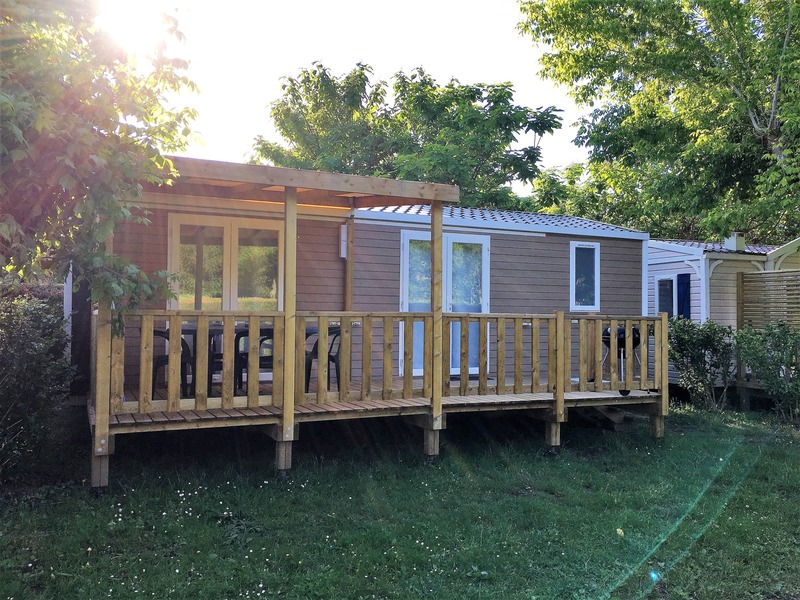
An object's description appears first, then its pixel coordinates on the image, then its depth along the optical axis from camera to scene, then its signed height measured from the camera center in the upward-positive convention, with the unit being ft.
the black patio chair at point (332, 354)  19.10 -1.64
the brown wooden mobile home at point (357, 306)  16.47 +0.02
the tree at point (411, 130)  52.60 +16.26
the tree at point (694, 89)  33.47 +12.93
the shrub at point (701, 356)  31.24 -2.29
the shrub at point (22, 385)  16.35 -2.17
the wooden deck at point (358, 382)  15.81 -2.38
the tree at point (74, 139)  10.99 +3.03
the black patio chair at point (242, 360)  19.06 -1.70
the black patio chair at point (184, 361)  18.38 -1.67
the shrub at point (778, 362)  27.53 -2.28
